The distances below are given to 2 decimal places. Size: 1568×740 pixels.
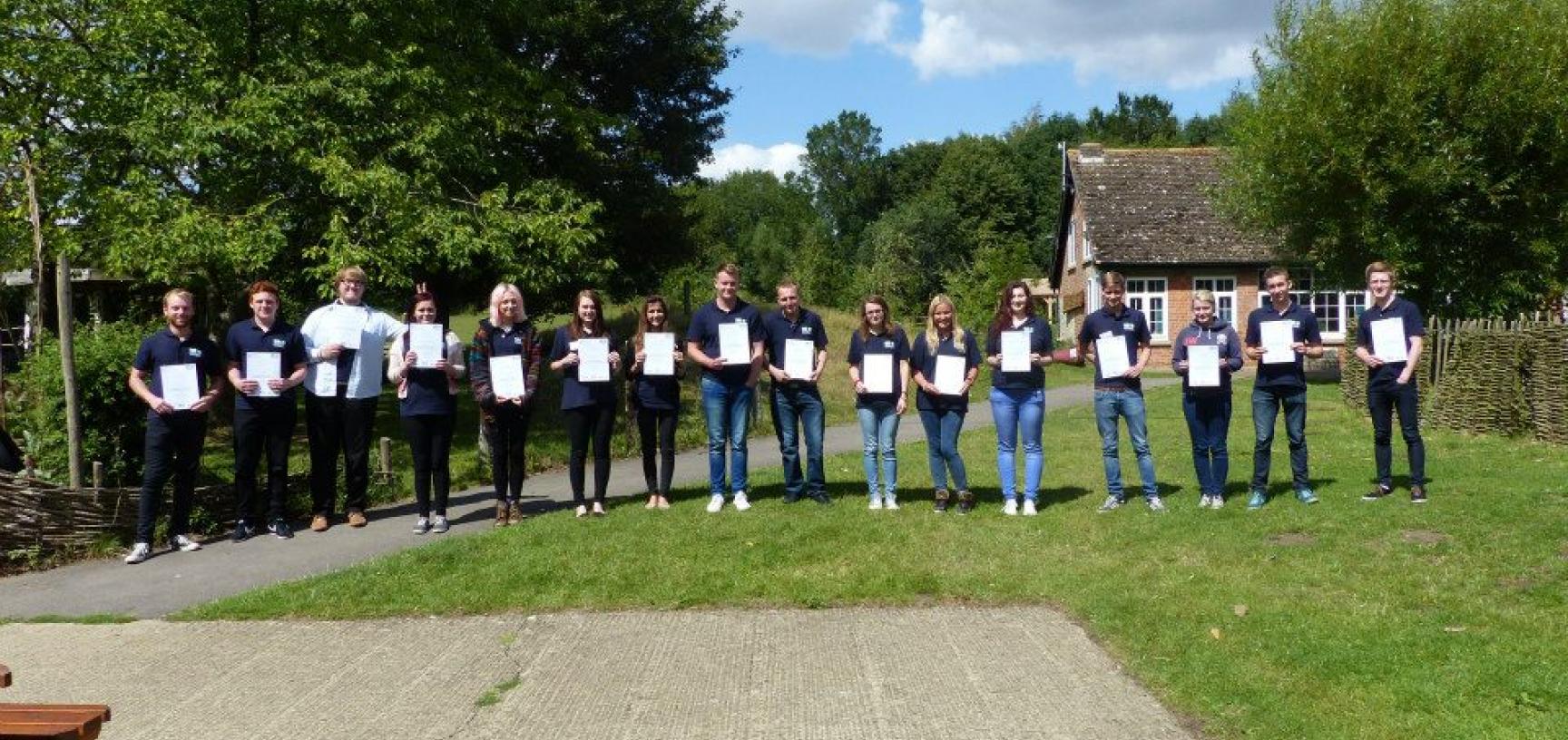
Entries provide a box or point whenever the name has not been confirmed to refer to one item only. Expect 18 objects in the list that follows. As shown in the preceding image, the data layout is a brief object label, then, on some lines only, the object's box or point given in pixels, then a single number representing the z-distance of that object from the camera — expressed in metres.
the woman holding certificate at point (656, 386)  9.66
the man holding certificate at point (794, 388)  9.77
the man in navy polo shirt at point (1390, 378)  9.23
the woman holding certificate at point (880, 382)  9.53
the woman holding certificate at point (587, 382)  9.50
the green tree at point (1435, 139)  20.48
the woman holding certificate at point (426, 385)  9.27
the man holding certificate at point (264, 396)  9.15
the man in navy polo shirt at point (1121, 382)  9.30
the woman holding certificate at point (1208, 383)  9.27
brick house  35.44
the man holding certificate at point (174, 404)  8.77
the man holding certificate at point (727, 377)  9.69
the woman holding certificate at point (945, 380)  9.30
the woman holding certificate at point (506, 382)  9.40
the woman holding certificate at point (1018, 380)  9.17
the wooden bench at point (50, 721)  3.46
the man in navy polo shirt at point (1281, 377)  9.21
